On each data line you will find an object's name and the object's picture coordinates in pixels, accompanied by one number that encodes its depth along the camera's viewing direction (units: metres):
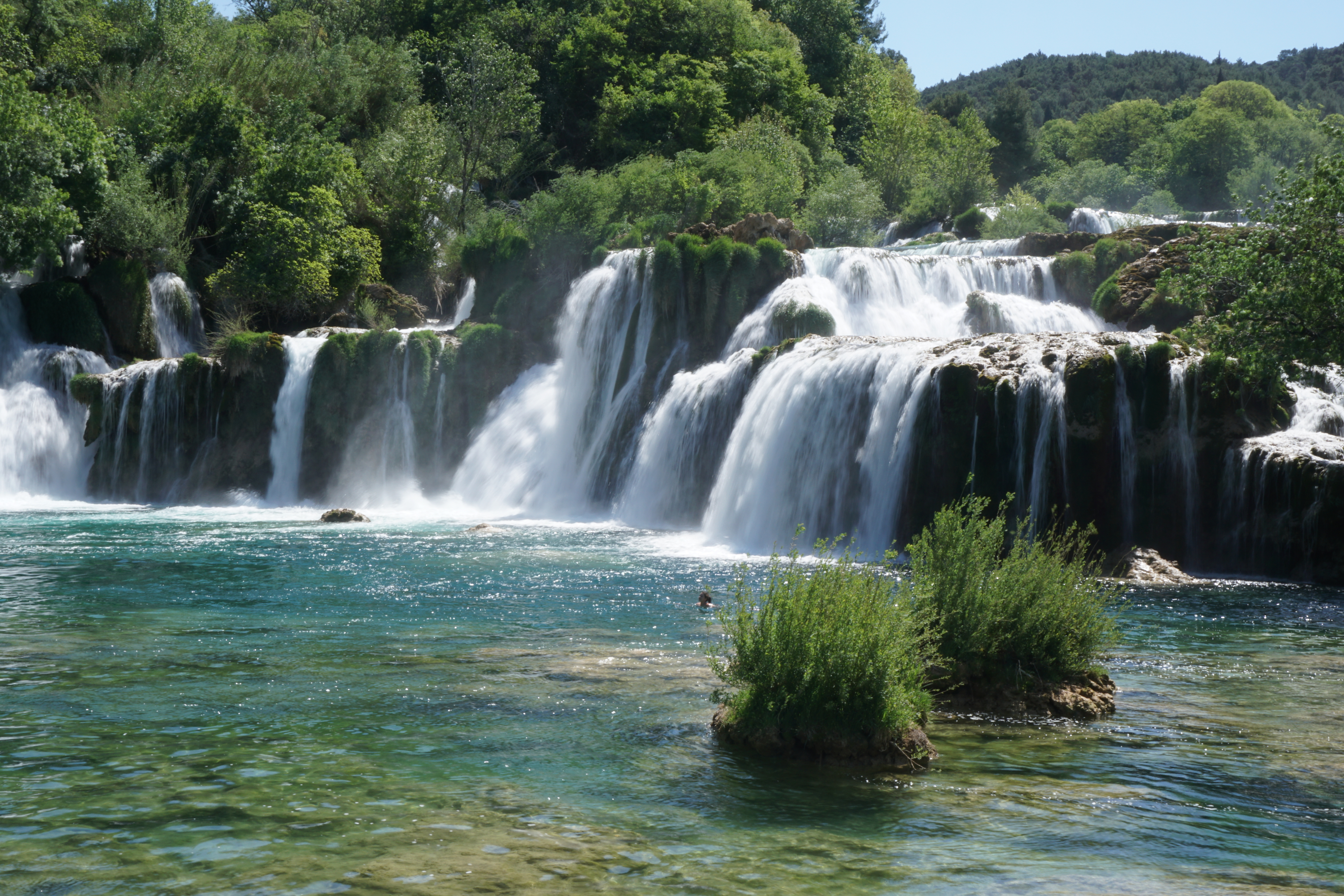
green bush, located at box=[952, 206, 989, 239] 51.97
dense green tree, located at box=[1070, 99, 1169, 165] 109.38
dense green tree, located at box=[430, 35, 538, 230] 50.56
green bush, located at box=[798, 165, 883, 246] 47.28
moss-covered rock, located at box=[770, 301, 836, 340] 31.36
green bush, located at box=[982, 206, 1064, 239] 48.97
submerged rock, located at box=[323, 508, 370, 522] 29.27
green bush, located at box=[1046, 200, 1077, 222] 51.44
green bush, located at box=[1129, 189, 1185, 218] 74.75
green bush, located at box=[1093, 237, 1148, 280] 33.97
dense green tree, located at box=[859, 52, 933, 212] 61.34
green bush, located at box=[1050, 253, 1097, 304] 33.88
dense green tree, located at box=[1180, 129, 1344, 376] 18.36
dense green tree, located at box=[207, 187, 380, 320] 39.47
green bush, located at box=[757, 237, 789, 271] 33.34
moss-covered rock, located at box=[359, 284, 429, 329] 42.16
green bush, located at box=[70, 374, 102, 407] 35.41
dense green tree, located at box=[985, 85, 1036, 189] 86.00
